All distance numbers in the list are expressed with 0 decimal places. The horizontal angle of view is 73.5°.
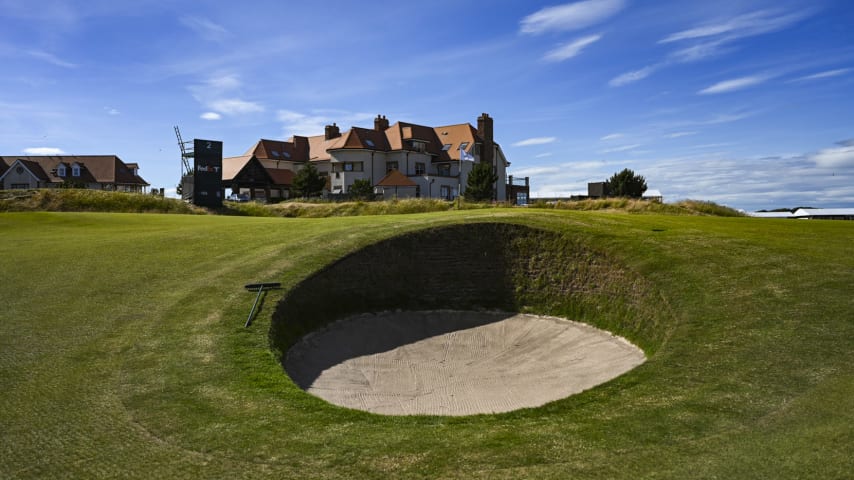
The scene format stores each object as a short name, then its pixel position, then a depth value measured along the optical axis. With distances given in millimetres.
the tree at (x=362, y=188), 63412
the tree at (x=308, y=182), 68319
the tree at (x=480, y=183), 62772
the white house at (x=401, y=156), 71625
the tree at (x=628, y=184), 62500
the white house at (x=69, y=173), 77375
